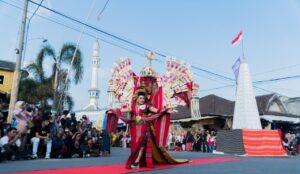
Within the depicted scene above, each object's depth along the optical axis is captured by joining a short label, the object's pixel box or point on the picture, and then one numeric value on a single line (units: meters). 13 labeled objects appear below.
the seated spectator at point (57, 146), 10.93
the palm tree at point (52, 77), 19.31
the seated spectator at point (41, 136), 10.22
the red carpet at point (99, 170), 6.26
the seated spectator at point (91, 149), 12.40
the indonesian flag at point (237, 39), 18.69
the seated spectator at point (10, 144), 8.80
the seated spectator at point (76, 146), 11.55
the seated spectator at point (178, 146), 19.96
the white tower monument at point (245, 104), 15.28
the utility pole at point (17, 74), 12.21
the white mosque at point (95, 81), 60.86
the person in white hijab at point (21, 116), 10.06
